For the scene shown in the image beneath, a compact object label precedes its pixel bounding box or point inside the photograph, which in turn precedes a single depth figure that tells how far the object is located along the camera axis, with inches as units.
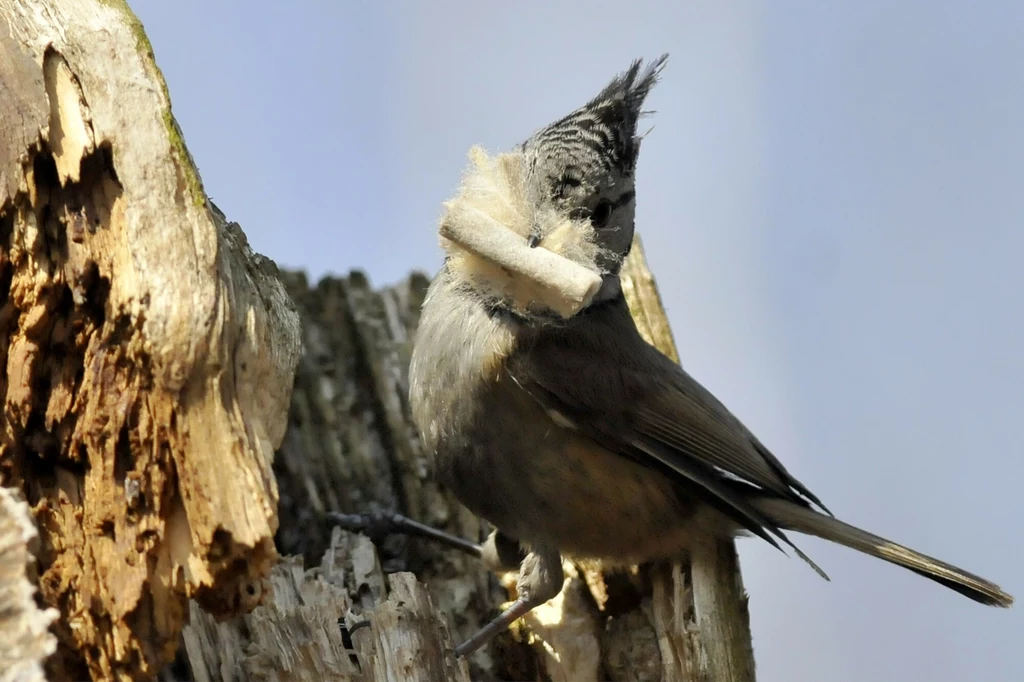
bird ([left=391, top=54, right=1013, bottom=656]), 121.8
